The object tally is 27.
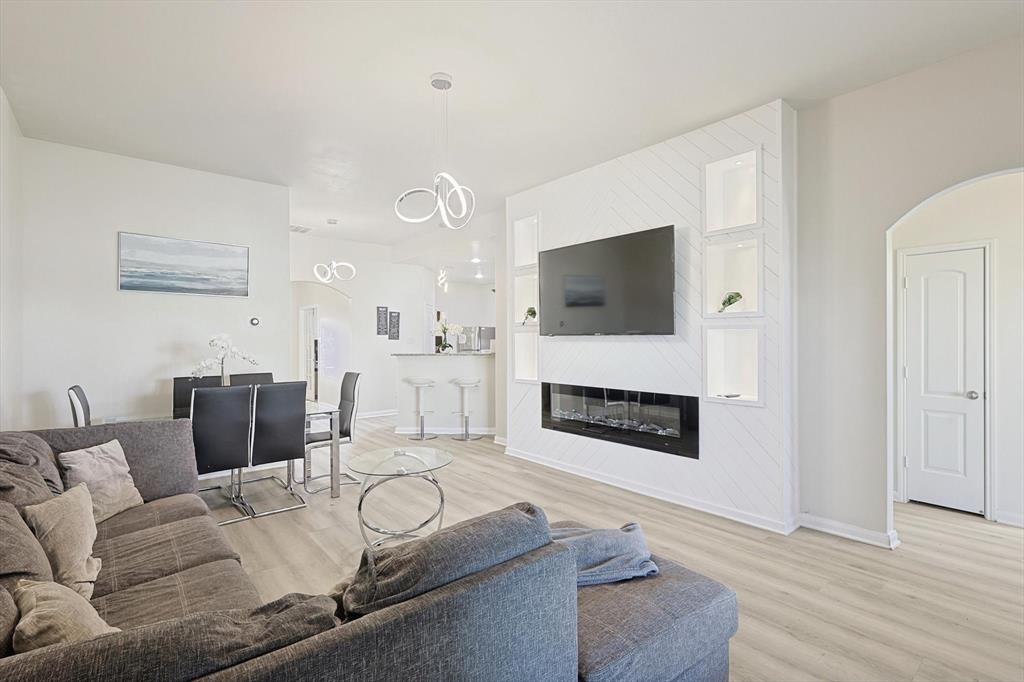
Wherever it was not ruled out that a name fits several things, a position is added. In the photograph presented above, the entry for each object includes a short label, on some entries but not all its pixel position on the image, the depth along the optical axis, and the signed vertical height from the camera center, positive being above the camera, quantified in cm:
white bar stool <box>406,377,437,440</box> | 716 -71
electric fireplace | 421 -74
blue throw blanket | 172 -78
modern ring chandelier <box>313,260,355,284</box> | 781 +107
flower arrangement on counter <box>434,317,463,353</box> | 827 +13
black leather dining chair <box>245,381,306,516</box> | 395 -67
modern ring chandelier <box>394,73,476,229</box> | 329 +170
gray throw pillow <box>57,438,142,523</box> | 258 -72
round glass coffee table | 324 -84
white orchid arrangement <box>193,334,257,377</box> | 456 -13
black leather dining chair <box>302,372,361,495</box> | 465 -75
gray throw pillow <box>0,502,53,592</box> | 143 -65
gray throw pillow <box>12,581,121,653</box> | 106 -63
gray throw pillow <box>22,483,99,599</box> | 180 -76
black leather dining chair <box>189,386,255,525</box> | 372 -66
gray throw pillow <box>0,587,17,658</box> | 107 -63
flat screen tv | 427 +50
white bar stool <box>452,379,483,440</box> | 709 -89
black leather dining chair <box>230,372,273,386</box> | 502 -39
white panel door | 388 -33
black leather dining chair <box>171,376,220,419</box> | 425 -45
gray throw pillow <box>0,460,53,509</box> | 199 -60
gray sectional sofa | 87 -61
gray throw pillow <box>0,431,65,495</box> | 230 -53
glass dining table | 436 -81
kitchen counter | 736 -81
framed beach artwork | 475 +74
